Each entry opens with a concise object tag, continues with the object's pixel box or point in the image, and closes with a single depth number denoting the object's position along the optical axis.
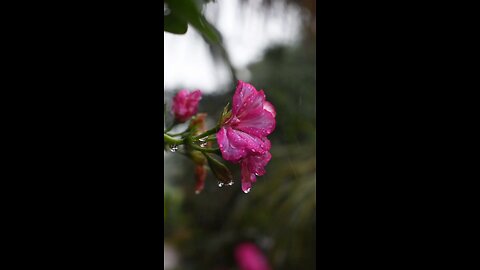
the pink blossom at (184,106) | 0.59
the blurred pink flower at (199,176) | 0.58
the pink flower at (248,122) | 0.51
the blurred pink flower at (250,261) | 1.78
